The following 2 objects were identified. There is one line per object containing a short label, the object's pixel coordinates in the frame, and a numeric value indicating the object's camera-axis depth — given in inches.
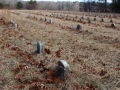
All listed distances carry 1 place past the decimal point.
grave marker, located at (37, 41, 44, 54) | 175.5
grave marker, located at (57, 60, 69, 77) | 125.6
